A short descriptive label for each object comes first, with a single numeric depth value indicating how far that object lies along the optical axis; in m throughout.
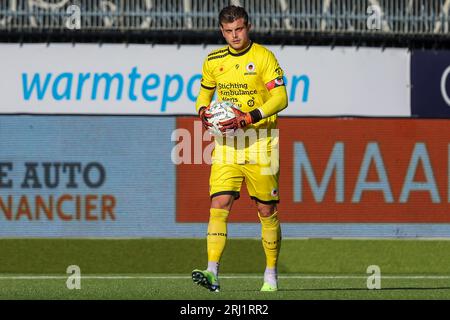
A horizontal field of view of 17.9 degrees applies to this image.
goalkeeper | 10.42
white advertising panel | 20.56
